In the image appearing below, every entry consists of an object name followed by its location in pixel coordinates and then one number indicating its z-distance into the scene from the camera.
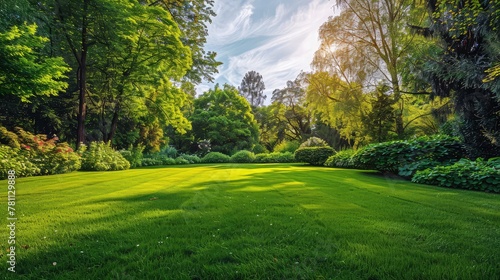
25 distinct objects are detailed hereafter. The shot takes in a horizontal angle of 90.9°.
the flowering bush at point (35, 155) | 8.12
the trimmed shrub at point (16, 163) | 7.50
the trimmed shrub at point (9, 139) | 8.59
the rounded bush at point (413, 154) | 8.13
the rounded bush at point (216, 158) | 23.64
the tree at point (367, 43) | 15.86
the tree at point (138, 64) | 11.88
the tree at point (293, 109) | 33.16
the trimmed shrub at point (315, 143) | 18.14
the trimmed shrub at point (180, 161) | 21.24
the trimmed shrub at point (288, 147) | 26.23
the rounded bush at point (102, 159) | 11.21
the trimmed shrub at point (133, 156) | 15.55
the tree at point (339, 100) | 17.86
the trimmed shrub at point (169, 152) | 24.06
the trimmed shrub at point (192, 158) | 23.55
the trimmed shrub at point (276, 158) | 20.89
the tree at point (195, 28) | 16.52
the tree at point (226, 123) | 29.45
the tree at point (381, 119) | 13.68
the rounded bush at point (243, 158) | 22.94
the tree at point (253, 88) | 48.34
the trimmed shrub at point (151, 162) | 18.02
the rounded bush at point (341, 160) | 12.38
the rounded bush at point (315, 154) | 15.06
